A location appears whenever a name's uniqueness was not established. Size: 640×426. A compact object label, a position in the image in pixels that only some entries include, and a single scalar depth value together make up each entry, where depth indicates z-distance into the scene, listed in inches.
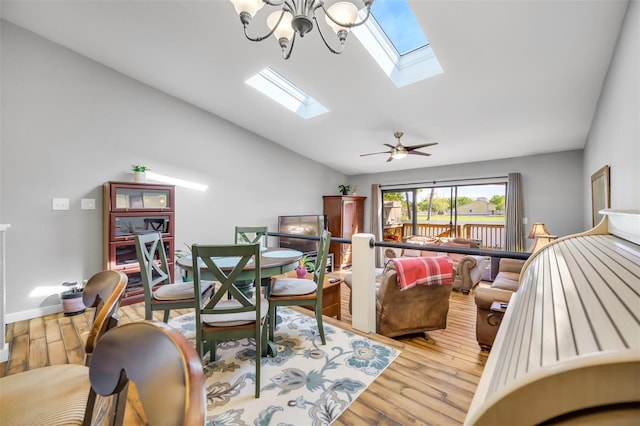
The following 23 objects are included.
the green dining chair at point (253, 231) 123.9
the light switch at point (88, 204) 126.5
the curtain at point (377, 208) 274.8
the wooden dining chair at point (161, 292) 75.2
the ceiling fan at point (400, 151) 151.6
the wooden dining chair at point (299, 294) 80.7
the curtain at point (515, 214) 198.7
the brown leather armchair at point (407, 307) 104.3
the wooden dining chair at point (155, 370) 14.9
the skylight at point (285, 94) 146.3
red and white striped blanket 102.1
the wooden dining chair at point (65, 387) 29.2
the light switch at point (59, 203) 119.3
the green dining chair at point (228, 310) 61.9
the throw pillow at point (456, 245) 196.0
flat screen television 219.6
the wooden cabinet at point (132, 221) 124.9
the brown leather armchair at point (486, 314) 99.5
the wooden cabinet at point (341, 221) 255.9
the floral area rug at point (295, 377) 57.1
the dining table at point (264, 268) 73.7
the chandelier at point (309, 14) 60.5
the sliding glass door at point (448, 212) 225.6
